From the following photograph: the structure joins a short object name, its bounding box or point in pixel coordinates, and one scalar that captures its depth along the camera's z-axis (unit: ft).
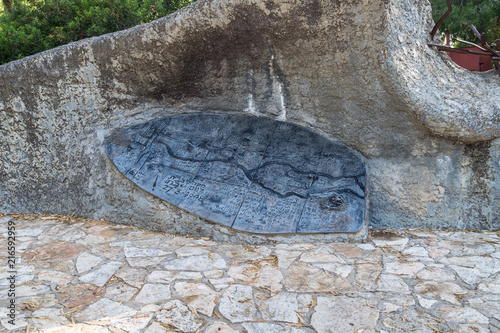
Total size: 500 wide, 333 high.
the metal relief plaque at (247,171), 10.50
